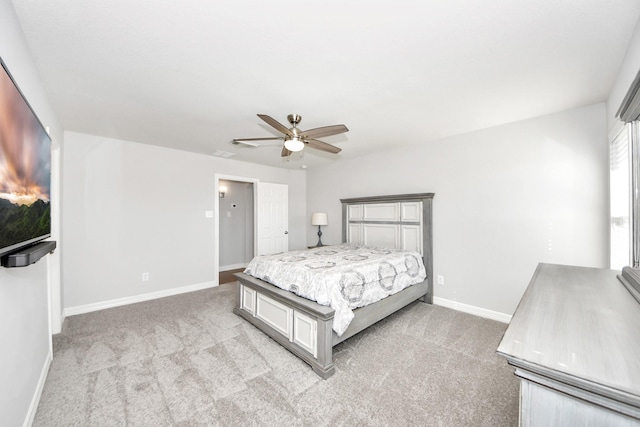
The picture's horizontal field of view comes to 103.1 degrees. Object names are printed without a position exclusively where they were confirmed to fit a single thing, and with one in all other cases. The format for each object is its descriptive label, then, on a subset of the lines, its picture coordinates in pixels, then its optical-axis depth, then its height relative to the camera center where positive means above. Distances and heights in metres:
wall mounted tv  1.10 +0.23
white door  5.21 -0.11
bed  2.19 -0.85
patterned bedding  2.31 -0.67
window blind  2.01 +0.09
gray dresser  0.61 -0.41
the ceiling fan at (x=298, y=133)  2.43 +0.79
